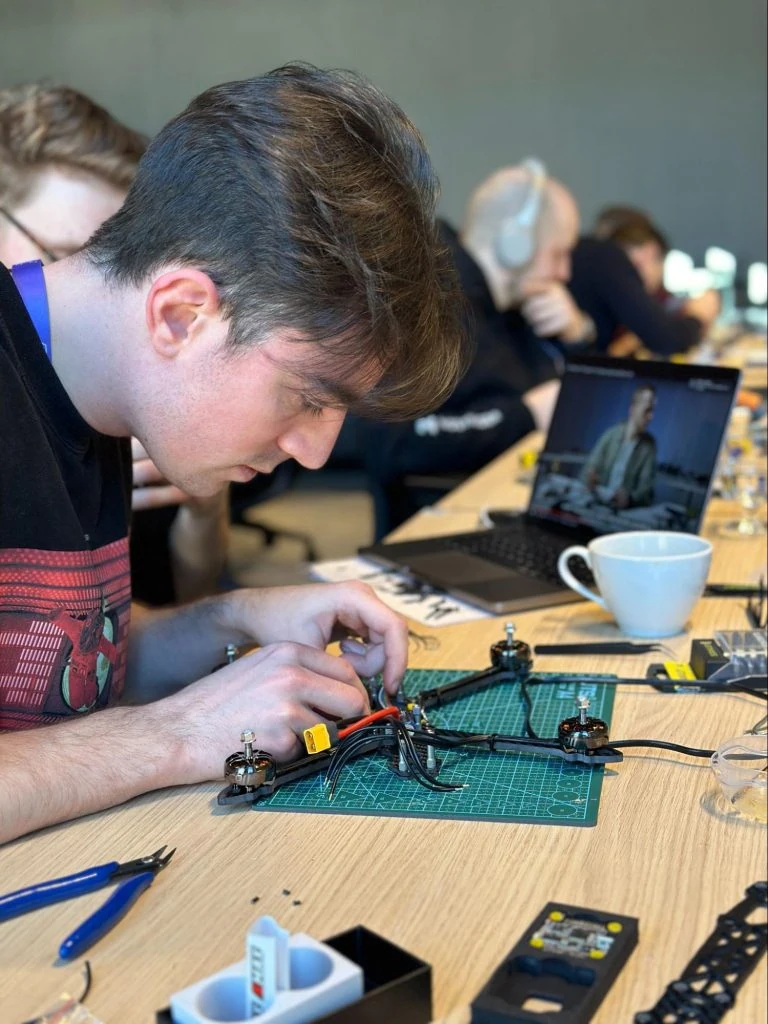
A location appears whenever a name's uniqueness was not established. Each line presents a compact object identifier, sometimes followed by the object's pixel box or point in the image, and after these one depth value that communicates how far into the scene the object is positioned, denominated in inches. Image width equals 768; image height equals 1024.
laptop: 64.2
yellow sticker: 48.7
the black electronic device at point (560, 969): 26.7
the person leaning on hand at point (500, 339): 116.0
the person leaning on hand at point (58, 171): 66.2
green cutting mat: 36.9
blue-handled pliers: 30.8
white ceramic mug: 52.9
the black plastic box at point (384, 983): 26.0
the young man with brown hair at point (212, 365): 38.3
